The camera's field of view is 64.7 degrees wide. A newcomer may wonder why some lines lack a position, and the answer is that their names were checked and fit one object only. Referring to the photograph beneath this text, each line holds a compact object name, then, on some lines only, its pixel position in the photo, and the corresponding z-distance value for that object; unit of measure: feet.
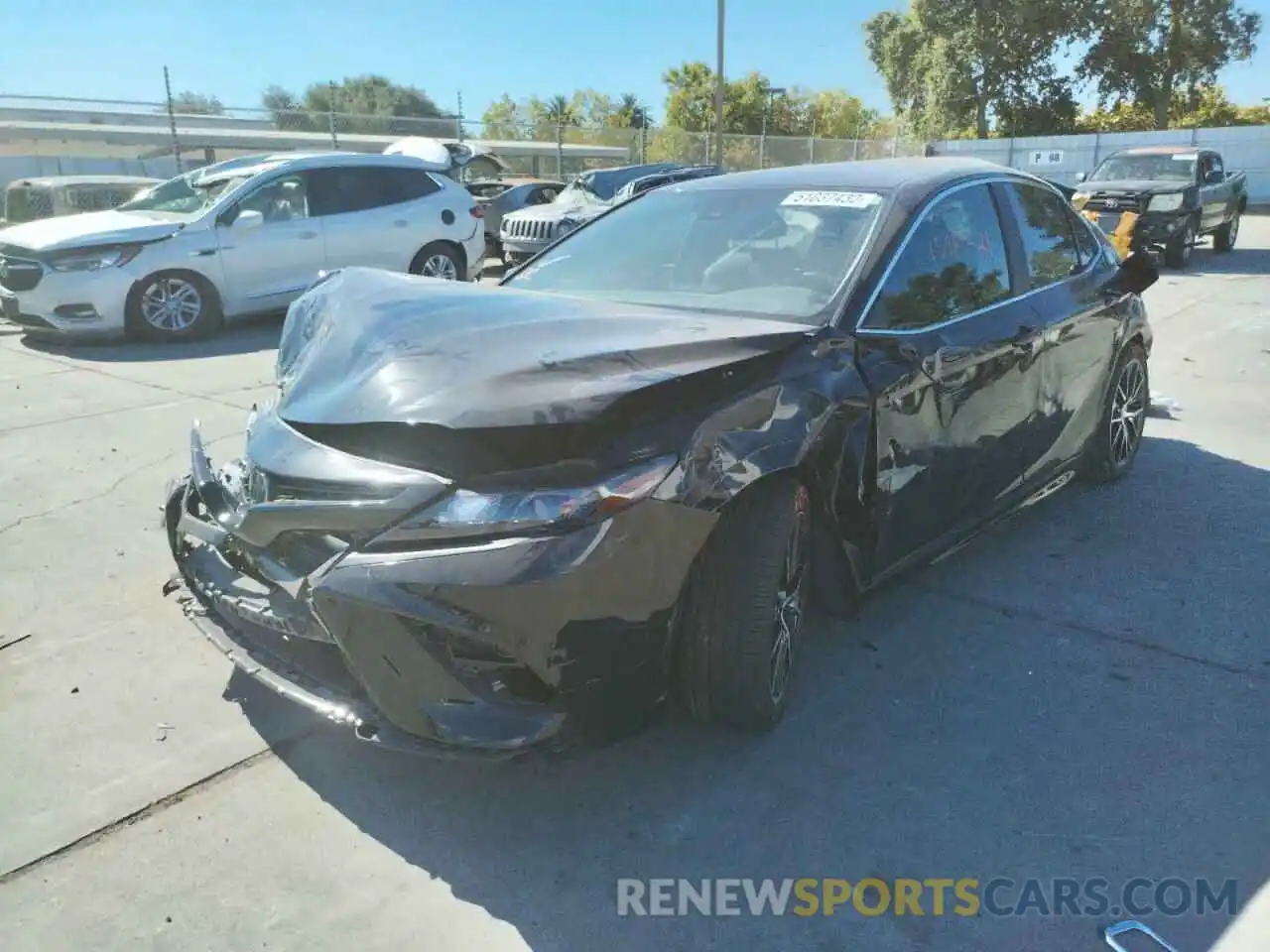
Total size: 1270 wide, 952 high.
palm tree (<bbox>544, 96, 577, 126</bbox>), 246.88
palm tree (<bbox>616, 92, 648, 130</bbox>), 251.44
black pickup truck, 49.01
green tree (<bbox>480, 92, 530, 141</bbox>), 72.95
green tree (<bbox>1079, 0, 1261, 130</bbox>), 120.98
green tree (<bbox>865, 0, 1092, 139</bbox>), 124.67
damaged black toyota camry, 7.60
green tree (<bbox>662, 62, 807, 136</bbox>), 225.15
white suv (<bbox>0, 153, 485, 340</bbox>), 29.78
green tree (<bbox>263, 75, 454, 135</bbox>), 202.49
